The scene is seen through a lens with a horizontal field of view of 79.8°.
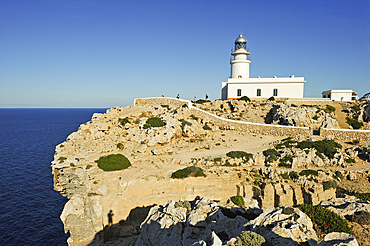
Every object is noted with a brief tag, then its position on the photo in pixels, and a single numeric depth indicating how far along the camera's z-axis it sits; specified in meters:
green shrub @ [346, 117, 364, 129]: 37.84
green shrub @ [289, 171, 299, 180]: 23.60
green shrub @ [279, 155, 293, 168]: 26.07
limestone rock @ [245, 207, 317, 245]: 8.71
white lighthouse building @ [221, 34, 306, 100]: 50.06
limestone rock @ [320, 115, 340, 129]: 35.00
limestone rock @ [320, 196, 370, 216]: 11.06
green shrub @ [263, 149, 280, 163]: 26.70
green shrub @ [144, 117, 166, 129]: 36.53
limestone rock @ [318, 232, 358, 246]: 7.62
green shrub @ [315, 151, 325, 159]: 26.62
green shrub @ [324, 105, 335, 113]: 42.26
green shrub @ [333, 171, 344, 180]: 23.69
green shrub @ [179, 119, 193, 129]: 36.69
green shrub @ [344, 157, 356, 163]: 26.32
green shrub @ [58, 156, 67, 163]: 27.44
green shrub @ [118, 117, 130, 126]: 37.66
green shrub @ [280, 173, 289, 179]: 23.88
